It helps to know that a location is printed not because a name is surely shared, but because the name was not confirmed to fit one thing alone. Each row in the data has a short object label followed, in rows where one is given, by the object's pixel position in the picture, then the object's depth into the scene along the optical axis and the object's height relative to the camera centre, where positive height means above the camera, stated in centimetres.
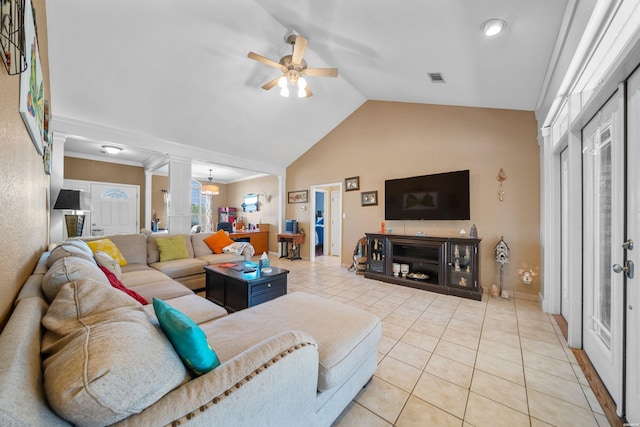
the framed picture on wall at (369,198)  479 +34
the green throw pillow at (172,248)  366 -50
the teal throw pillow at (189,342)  82 -42
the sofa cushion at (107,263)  221 -44
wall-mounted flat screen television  370 +30
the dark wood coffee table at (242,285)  254 -77
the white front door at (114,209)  541 +13
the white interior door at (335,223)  689 -23
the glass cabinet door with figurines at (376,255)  429 -70
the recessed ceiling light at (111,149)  448 +120
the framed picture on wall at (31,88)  106 +64
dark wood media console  339 -73
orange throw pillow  426 -47
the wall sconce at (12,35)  78 +61
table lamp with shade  319 +16
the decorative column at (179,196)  447 +34
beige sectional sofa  57 -46
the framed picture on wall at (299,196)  613 +47
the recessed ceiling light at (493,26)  191 +148
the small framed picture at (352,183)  507 +65
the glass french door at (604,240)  145 -17
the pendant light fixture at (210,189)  666 +69
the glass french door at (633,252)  127 -19
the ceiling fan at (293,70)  278 +170
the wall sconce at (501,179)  345 +51
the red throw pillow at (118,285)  176 -51
